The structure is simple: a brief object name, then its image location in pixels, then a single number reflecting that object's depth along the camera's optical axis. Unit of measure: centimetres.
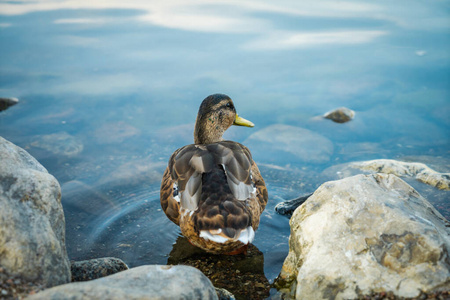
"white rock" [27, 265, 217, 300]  226
